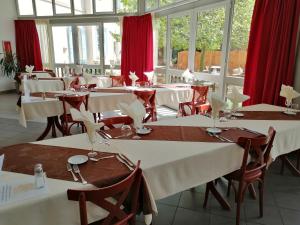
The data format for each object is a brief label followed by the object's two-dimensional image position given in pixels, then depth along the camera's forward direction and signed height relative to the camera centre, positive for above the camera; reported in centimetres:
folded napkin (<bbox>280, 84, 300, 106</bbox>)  282 -37
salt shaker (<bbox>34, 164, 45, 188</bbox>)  127 -62
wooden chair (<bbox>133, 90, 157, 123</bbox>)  383 -64
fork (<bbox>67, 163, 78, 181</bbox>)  138 -66
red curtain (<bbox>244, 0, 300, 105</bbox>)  316 +17
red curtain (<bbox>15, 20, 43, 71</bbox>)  798 +49
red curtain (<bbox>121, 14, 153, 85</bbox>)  657 +40
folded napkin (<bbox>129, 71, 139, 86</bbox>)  470 -33
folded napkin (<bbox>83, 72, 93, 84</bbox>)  463 -33
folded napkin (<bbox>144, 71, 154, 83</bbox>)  530 -33
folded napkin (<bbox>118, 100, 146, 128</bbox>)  200 -42
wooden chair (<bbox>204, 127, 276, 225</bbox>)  180 -83
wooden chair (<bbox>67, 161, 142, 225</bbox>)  114 -69
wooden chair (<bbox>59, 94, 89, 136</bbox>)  334 -63
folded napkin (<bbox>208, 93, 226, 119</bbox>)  222 -39
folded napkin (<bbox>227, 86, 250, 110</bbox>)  256 -38
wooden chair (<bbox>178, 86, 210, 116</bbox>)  411 -71
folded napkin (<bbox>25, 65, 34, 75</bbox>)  624 -26
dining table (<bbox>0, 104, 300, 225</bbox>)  124 -67
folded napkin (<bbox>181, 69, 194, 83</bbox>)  496 -30
